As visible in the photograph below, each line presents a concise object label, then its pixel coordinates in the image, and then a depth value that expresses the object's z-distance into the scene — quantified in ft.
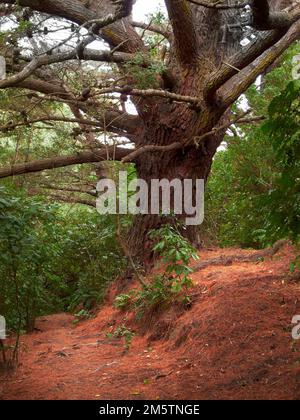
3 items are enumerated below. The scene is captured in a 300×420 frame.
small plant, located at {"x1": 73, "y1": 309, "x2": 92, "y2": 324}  31.23
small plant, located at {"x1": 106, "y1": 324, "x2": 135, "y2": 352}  23.02
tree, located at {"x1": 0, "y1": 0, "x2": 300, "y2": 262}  24.17
